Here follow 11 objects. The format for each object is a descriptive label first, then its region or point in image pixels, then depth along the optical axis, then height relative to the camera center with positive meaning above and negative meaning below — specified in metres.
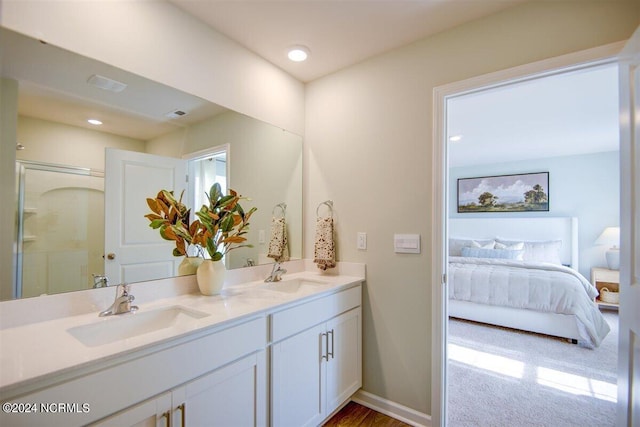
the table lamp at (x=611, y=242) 4.38 -0.36
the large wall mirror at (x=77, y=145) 1.18 +0.34
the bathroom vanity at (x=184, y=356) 0.85 -0.51
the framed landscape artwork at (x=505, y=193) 5.11 +0.43
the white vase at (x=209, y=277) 1.59 -0.32
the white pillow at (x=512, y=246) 4.84 -0.48
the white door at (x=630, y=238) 1.17 -0.08
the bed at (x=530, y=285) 3.17 -0.79
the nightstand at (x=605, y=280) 4.26 -0.91
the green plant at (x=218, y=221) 1.60 -0.03
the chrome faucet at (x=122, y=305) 1.25 -0.38
